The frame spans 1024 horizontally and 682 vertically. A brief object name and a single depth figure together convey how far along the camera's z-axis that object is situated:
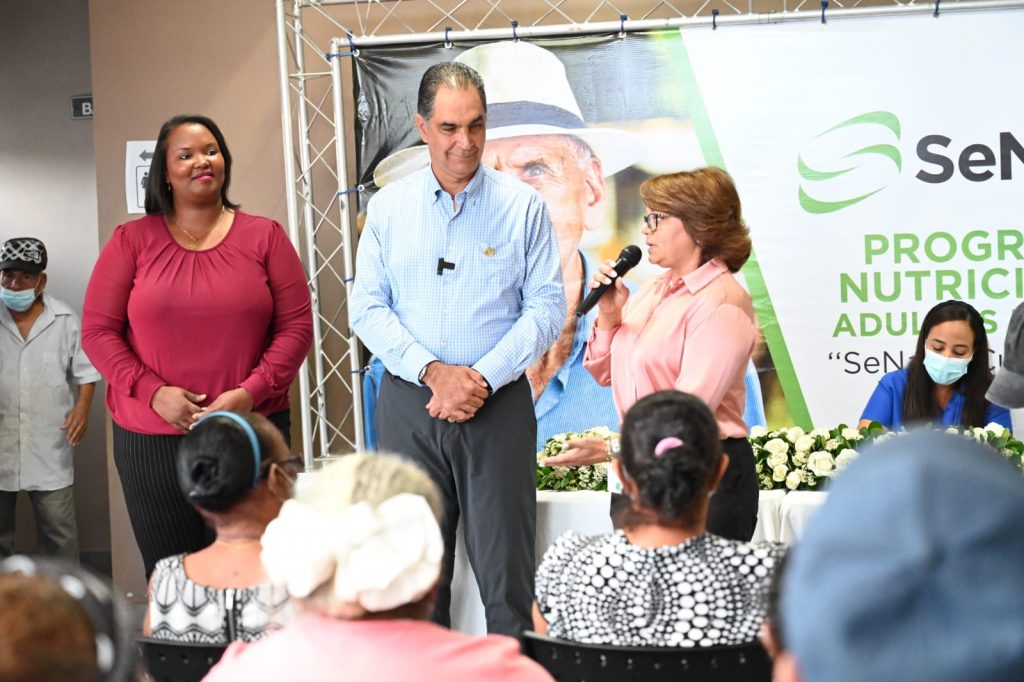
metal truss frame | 5.21
